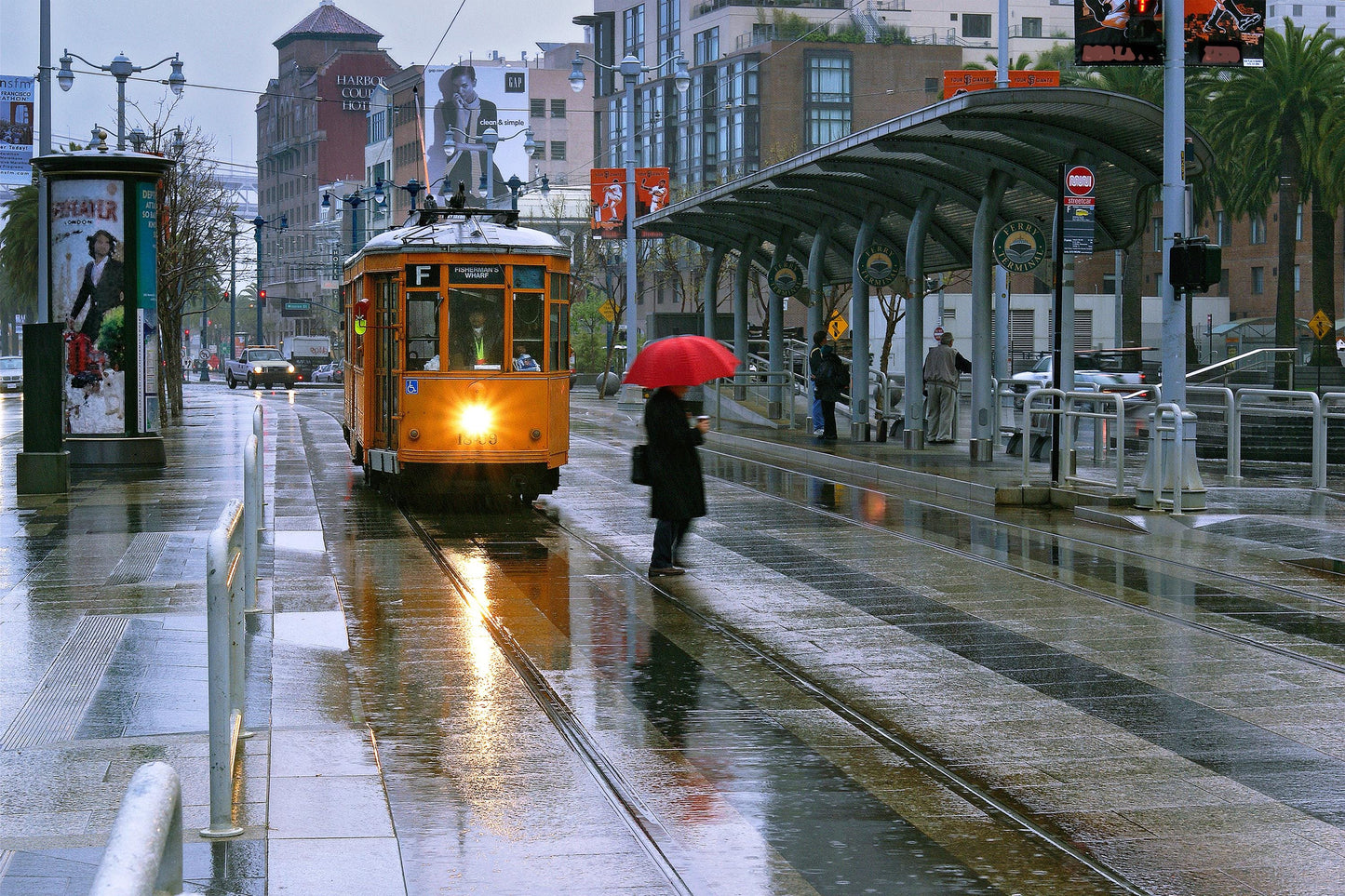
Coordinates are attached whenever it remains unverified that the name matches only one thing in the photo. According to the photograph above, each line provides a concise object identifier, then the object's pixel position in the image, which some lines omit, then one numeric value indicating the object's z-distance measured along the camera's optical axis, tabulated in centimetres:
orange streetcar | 1786
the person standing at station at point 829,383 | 2784
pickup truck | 7144
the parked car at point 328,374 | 8338
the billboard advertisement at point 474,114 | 13675
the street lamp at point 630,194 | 4428
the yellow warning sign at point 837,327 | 3759
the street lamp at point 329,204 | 7256
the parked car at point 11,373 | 6800
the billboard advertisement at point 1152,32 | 1825
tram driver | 1797
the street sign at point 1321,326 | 5134
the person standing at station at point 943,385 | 2555
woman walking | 1252
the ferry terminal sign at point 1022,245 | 2067
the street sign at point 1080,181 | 1856
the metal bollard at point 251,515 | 1012
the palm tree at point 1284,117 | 5134
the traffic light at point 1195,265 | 1738
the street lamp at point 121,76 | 3688
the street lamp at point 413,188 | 2802
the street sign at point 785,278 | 3153
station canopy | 1805
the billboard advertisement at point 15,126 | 3159
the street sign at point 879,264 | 2620
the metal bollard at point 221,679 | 586
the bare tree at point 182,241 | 3634
